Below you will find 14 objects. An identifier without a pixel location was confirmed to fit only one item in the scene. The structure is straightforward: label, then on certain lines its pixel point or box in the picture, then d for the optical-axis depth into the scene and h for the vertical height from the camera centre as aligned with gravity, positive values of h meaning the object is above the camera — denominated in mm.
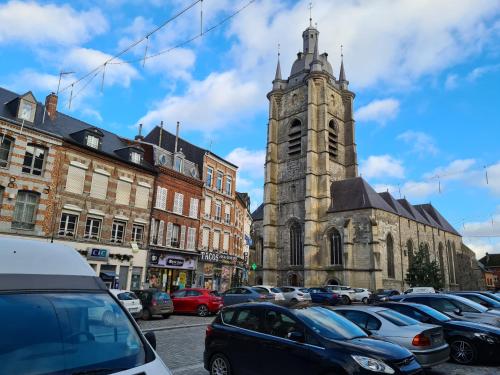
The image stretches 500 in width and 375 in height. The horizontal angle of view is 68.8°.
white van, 2562 -425
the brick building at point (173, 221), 24688 +3478
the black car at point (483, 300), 13606 -604
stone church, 39062 +8174
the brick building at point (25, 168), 17891 +4861
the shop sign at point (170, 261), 24031 +682
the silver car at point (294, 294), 23906 -1168
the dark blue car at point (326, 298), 26131 -1433
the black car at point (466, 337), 8156 -1194
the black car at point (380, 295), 28806 -1237
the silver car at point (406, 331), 6785 -958
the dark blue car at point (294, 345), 4895 -990
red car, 18297 -1480
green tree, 38681 +863
